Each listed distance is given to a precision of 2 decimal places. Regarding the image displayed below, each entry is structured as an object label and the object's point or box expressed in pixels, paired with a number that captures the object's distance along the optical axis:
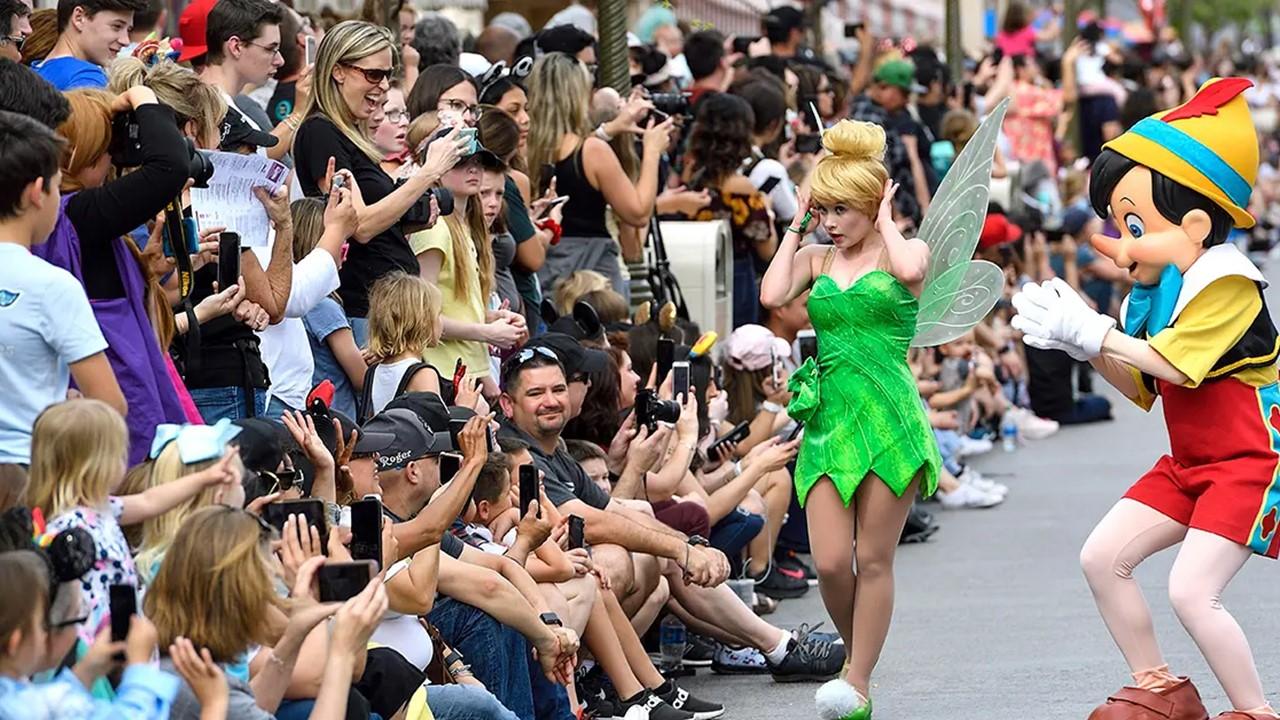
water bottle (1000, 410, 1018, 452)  28.15
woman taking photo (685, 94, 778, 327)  20.85
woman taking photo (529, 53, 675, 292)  18.43
